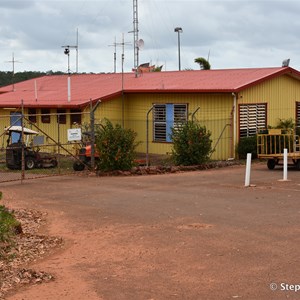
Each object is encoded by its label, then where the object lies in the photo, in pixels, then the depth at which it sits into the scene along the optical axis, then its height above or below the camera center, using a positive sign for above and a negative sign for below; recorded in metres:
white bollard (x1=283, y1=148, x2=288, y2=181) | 19.31 -0.80
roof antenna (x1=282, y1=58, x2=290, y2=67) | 29.70 +3.40
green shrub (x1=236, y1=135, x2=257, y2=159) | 26.73 -0.23
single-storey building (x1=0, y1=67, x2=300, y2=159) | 27.19 +1.60
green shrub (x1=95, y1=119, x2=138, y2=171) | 22.27 -0.25
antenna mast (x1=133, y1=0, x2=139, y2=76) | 35.00 +5.39
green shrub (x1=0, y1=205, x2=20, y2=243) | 10.62 -1.39
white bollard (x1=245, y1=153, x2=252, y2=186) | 18.14 -0.92
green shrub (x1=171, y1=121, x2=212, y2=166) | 23.89 -0.13
